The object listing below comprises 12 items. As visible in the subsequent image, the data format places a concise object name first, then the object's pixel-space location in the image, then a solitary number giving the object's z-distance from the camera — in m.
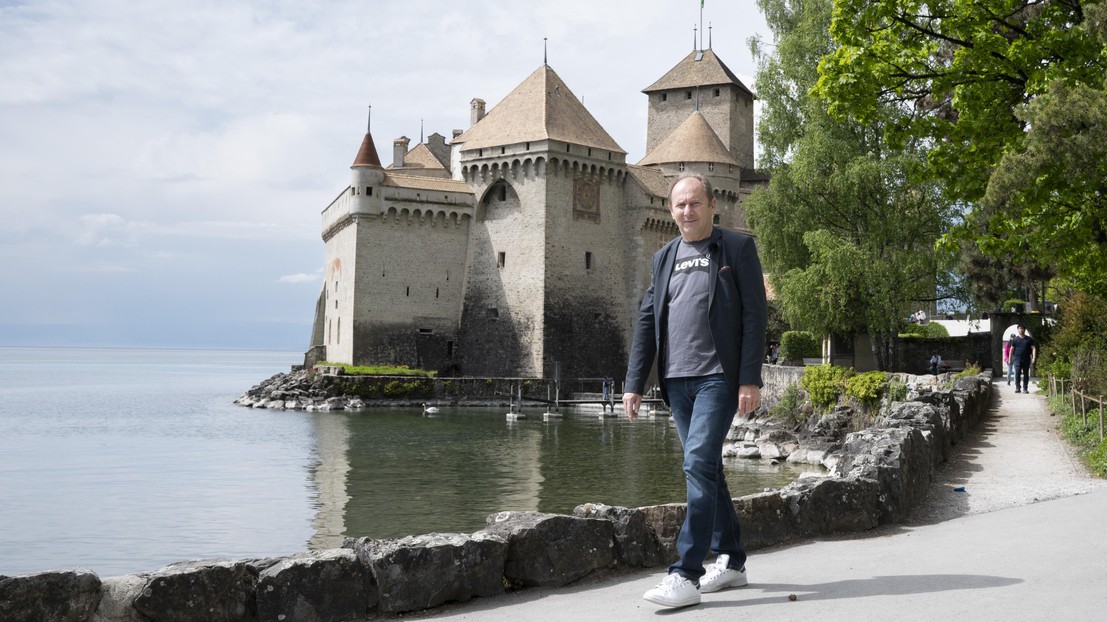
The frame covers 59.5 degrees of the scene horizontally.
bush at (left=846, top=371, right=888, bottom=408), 22.11
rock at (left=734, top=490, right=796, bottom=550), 6.10
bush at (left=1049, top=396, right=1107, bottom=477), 9.86
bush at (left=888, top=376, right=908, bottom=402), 20.99
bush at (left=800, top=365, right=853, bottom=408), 24.03
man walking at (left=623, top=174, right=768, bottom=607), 4.91
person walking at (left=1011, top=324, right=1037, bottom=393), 22.97
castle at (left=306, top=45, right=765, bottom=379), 46.38
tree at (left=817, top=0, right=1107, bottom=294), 11.37
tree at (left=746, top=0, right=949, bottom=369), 25.94
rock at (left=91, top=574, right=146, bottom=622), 4.37
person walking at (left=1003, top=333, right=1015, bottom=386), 25.17
